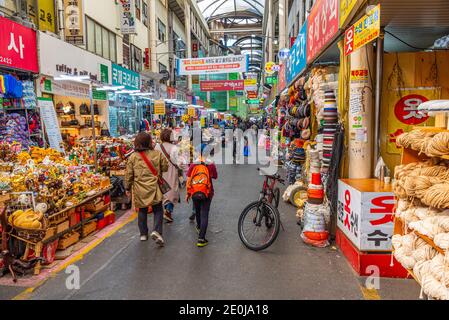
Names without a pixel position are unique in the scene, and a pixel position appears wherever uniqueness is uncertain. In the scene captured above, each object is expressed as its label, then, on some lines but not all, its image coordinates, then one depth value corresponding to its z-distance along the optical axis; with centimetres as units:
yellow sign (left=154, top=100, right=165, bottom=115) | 1989
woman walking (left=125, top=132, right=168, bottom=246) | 595
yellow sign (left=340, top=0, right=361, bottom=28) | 510
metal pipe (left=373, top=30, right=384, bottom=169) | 580
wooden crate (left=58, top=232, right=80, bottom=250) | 581
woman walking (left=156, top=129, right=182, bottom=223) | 729
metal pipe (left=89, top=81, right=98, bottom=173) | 842
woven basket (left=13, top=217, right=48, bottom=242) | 502
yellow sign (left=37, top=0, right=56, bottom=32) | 1241
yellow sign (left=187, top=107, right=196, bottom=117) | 2681
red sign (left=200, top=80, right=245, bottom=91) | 2611
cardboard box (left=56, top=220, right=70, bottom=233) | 564
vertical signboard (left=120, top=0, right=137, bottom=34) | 1916
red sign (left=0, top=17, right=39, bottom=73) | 959
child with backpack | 602
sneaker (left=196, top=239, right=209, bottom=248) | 605
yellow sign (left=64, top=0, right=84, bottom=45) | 1396
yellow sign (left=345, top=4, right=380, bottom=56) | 428
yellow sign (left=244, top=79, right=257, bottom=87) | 2802
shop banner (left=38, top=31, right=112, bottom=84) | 1179
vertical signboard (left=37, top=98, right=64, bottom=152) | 1129
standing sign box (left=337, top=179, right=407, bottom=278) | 482
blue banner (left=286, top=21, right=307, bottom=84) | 982
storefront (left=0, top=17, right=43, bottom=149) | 971
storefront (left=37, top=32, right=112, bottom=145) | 1201
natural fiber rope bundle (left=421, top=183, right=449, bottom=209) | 286
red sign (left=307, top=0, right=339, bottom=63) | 640
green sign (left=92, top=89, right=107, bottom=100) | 1632
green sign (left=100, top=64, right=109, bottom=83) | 1630
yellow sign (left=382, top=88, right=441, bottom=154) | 604
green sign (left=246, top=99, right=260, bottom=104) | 4524
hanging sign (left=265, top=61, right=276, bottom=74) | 2209
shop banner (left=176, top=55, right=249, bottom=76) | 1756
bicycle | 580
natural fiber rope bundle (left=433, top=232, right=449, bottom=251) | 275
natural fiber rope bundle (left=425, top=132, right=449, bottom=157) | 291
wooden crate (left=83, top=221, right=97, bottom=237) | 656
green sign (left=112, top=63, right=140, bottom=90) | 1790
